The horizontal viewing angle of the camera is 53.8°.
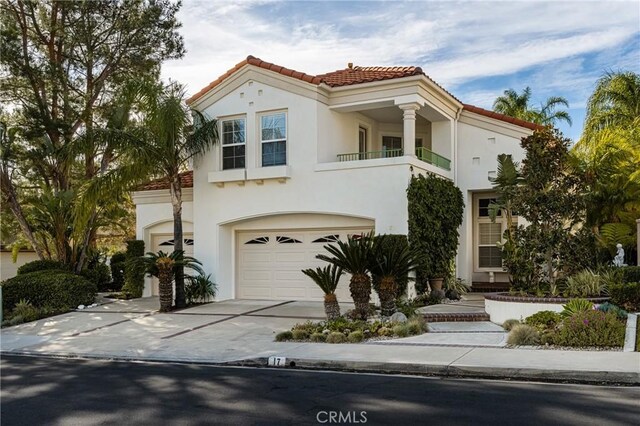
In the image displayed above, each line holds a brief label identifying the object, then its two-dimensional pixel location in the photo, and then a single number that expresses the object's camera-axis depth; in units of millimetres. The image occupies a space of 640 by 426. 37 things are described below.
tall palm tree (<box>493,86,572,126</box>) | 30594
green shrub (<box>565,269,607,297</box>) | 13172
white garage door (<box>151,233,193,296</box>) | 21641
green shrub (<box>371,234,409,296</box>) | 14203
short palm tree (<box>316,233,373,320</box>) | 13828
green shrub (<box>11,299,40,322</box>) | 17016
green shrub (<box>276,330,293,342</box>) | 12664
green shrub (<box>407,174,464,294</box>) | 16844
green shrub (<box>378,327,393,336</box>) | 12571
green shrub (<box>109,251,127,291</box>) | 24250
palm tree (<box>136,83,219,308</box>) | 17484
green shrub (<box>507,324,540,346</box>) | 11109
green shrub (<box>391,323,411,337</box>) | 12508
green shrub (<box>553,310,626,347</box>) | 10601
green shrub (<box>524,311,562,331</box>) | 12016
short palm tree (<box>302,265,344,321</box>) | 13797
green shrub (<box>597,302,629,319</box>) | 12133
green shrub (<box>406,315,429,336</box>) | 12641
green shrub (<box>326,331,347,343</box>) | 12211
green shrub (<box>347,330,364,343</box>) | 12195
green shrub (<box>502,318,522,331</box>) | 12724
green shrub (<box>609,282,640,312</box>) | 12453
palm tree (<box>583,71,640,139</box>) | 22531
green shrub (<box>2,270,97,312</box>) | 18391
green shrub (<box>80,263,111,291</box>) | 23747
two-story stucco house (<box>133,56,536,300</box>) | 17578
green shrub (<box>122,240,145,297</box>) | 21172
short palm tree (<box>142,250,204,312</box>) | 17141
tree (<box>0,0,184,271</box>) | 21094
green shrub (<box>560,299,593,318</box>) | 11914
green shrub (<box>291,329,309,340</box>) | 12656
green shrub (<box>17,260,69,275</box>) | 20688
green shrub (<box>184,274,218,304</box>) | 18844
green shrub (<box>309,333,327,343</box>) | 12438
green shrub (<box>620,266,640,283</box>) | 13328
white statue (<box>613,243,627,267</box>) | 15432
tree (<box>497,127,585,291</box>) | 13695
